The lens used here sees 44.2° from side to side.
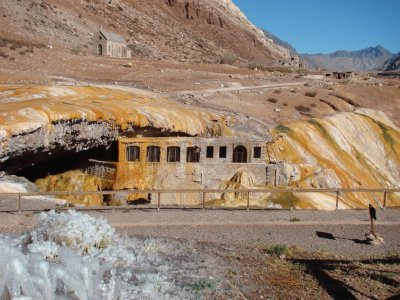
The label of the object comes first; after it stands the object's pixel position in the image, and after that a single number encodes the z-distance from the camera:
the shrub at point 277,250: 15.29
